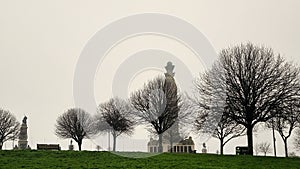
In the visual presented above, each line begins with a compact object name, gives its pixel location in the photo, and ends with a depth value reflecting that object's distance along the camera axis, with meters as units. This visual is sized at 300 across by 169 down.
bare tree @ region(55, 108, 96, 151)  65.50
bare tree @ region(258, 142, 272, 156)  96.74
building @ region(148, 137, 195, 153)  65.94
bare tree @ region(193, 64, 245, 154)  35.16
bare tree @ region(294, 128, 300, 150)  71.43
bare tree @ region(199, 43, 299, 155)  33.88
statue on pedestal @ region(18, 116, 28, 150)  56.12
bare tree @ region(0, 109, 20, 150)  70.75
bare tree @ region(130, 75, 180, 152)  47.97
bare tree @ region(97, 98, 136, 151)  54.89
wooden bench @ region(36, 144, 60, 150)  38.03
